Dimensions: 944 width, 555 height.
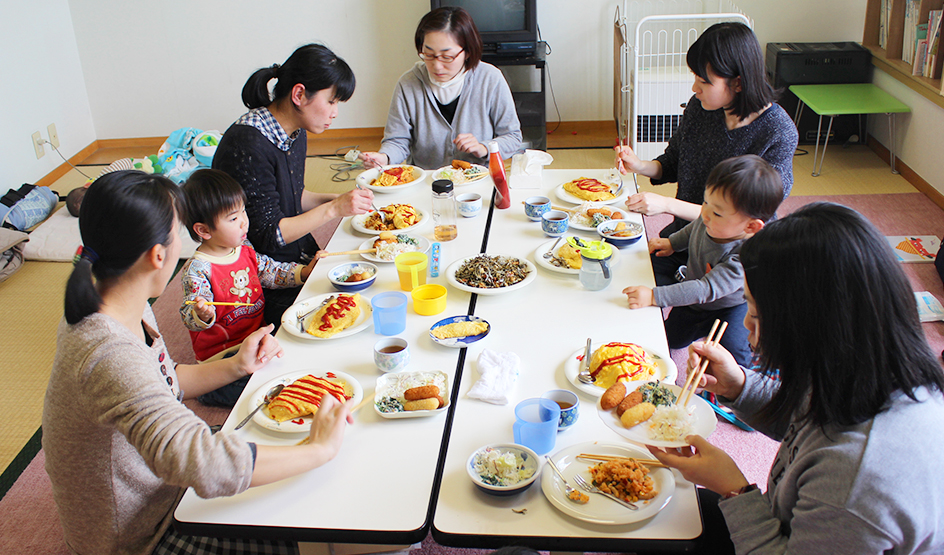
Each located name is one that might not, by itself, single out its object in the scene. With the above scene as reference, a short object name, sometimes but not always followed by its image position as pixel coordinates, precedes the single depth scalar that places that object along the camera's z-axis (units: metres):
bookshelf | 3.67
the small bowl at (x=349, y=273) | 1.85
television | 4.57
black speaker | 4.39
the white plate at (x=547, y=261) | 1.88
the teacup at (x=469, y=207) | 2.31
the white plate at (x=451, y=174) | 2.58
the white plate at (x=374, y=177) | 2.54
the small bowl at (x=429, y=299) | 1.69
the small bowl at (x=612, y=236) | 2.05
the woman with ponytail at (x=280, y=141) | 2.19
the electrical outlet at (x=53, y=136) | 4.71
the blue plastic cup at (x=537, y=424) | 1.22
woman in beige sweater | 1.12
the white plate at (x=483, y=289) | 1.75
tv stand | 4.59
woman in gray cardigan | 2.86
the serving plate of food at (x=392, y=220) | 2.22
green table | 3.96
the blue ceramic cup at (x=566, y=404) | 1.29
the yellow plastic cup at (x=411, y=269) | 1.81
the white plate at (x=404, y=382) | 1.39
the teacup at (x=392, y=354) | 1.46
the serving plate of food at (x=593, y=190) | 2.35
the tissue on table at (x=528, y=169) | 2.53
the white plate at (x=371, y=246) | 2.01
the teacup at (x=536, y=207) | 2.21
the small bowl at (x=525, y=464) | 1.12
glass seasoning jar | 2.13
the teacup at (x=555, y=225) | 2.09
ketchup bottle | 2.28
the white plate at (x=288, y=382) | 1.32
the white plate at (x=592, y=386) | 1.38
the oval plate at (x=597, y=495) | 1.09
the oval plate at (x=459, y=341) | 1.54
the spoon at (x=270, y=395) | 1.37
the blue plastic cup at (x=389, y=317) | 1.62
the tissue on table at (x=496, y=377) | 1.38
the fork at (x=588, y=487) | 1.12
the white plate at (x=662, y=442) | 1.24
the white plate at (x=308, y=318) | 1.63
